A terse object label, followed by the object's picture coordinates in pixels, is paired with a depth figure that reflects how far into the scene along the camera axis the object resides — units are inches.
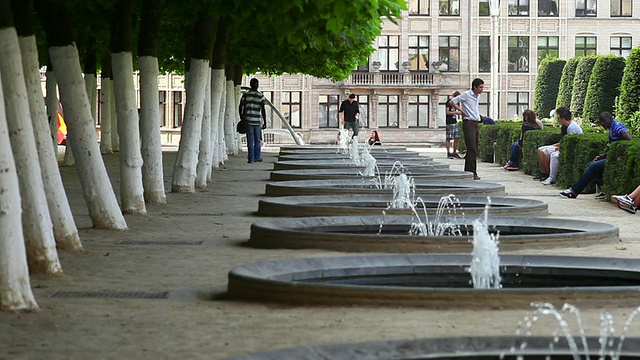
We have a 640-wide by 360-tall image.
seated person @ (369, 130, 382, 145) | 2472.3
